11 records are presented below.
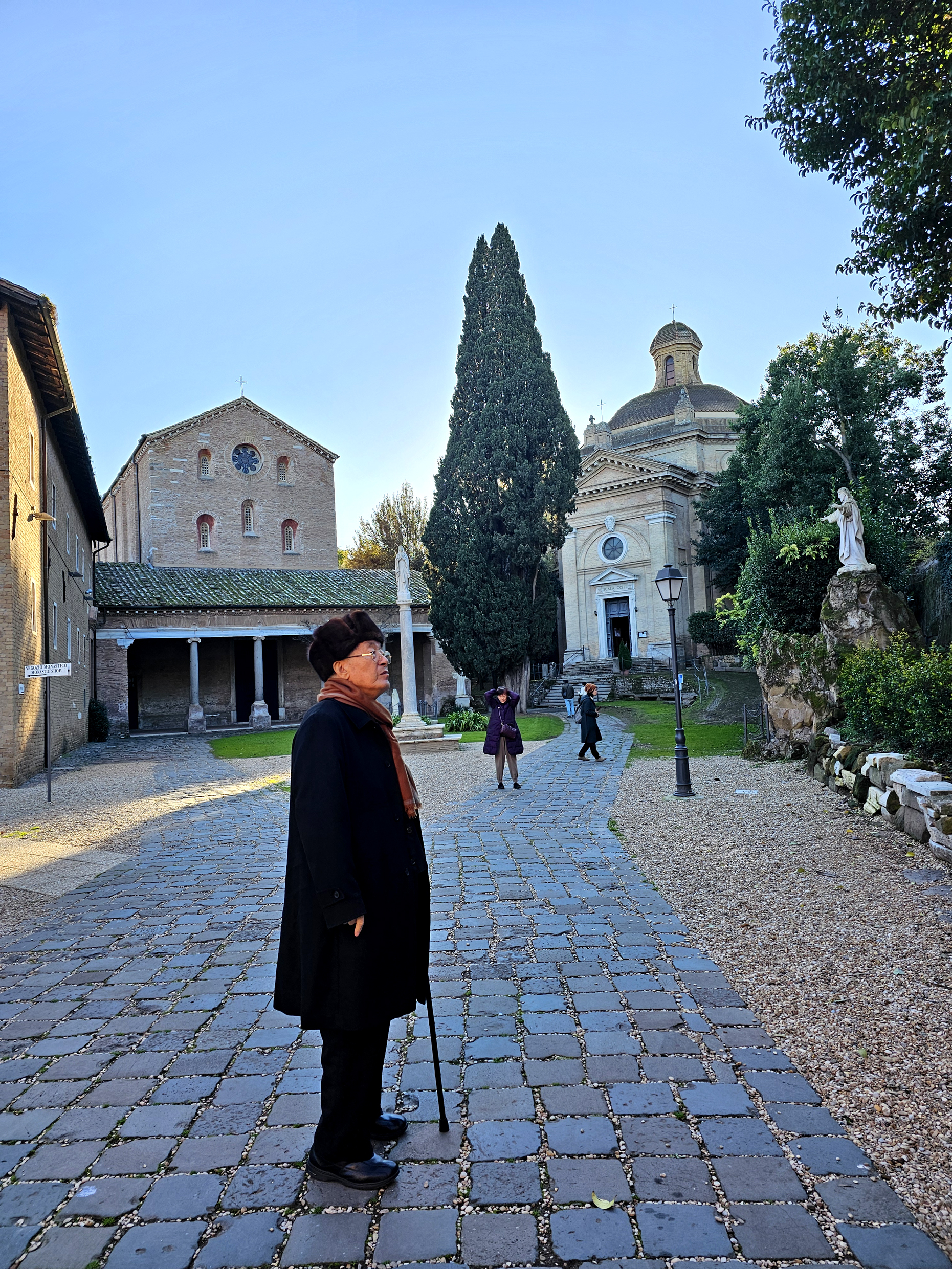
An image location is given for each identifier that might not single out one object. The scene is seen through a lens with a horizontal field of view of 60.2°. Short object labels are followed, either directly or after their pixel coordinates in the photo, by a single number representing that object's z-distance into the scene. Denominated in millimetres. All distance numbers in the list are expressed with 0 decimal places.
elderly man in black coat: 2617
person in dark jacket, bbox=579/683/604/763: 15656
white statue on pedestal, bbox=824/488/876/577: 13609
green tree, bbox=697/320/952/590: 24141
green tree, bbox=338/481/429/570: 49969
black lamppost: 10797
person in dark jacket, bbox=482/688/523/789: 11922
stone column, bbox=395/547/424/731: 19281
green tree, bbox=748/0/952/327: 7449
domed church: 39156
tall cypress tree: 27391
